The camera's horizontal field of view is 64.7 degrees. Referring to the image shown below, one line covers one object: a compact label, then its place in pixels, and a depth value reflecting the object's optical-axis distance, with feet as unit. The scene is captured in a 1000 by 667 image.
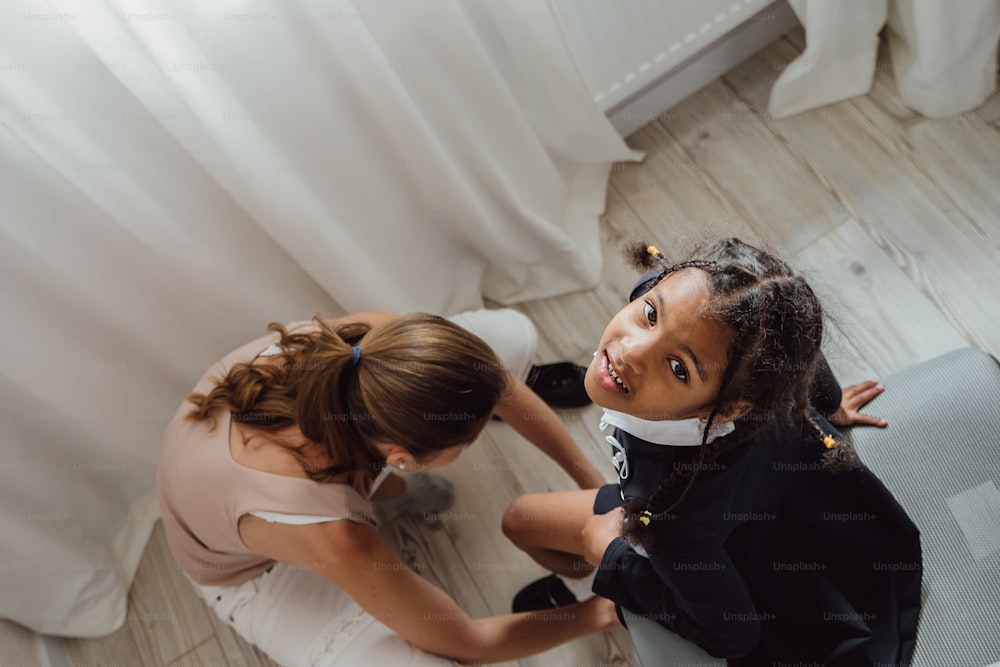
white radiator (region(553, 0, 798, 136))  4.80
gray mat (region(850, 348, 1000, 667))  3.28
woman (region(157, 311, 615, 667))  3.21
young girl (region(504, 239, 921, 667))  2.82
